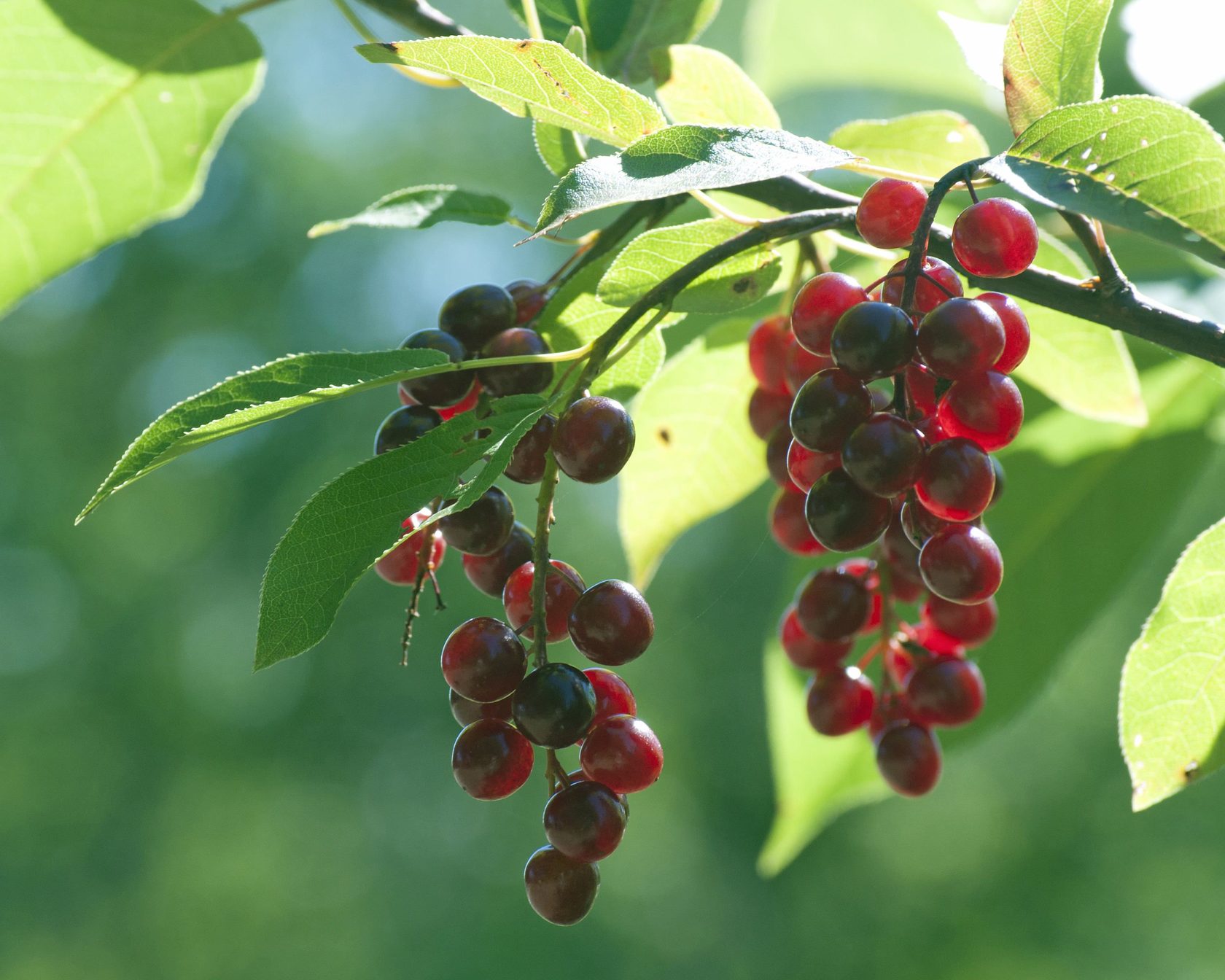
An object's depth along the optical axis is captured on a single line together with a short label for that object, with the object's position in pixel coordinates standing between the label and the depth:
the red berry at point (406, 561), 0.45
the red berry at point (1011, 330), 0.43
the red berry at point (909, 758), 0.49
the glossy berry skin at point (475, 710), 0.44
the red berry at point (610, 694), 0.44
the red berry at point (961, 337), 0.42
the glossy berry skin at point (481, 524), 0.44
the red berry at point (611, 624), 0.43
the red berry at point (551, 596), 0.44
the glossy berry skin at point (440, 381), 0.44
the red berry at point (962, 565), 0.44
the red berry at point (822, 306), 0.44
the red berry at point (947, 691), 0.49
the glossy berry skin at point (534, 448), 0.44
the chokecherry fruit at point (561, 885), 0.43
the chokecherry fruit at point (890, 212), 0.43
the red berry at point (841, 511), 0.43
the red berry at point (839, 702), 0.50
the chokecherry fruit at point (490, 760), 0.43
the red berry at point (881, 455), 0.42
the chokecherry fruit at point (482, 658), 0.43
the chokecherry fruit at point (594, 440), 0.42
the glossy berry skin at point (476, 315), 0.45
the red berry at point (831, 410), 0.43
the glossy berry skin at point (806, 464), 0.44
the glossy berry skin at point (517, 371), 0.44
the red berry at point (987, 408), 0.43
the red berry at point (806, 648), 0.50
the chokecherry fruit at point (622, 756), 0.43
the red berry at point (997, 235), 0.42
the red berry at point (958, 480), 0.43
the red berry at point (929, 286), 0.44
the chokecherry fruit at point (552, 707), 0.43
